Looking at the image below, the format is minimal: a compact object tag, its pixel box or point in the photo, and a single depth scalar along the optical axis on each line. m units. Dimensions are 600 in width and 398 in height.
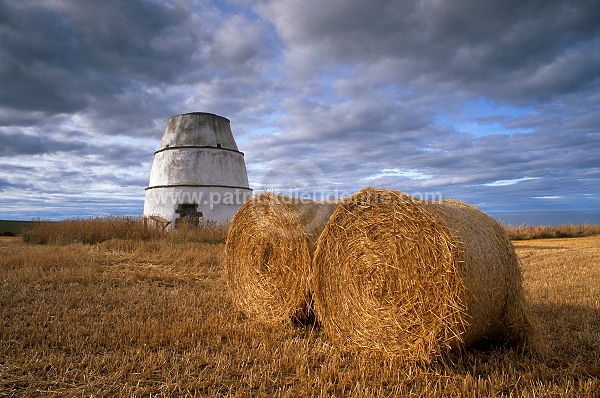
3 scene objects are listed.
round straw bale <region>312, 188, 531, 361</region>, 3.58
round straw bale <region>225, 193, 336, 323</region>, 5.14
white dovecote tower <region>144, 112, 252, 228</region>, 18.36
